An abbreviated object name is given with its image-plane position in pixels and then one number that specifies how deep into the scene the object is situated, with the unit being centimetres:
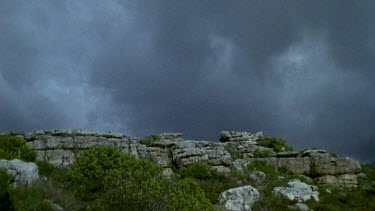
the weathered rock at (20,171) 1692
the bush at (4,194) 1261
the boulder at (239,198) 1969
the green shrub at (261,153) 3952
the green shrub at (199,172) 2777
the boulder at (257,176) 2932
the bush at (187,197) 1331
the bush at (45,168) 2172
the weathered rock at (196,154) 2788
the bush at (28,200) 1310
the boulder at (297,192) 2347
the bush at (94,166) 1934
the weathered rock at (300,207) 2119
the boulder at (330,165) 3688
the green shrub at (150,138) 3419
